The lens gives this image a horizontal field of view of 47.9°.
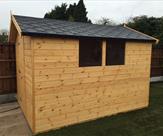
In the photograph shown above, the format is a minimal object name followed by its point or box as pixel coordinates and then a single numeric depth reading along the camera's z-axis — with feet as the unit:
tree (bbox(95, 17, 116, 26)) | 67.38
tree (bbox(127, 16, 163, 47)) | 42.75
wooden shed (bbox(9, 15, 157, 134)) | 13.60
